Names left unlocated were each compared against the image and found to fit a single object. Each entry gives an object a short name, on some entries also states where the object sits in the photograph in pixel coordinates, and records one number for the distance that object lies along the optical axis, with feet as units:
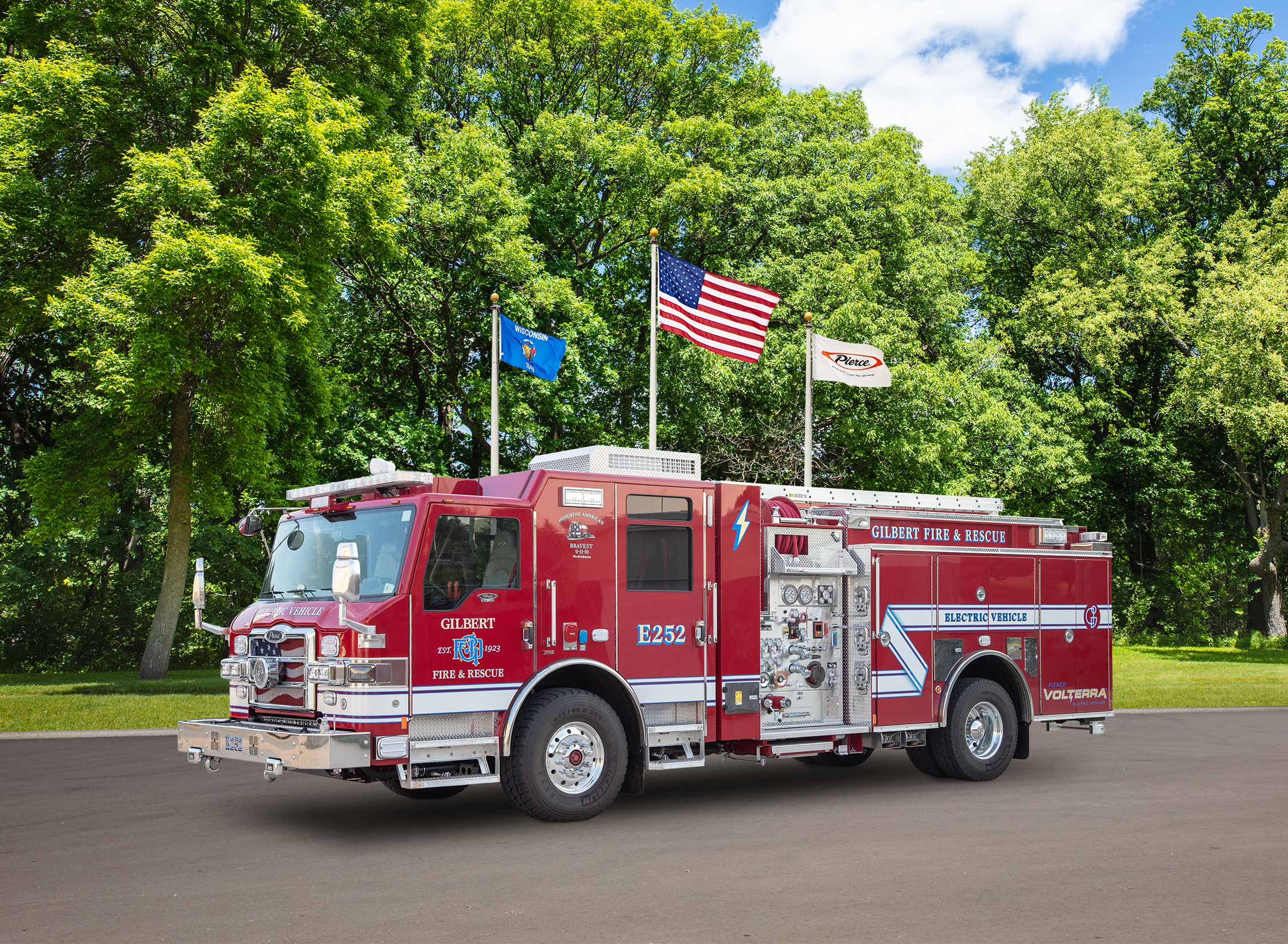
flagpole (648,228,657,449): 54.52
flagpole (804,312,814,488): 55.88
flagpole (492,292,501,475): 65.21
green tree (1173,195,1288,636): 111.86
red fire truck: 31.19
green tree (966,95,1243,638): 137.08
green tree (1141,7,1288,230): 147.33
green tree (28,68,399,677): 72.43
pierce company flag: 63.46
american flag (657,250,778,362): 63.87
